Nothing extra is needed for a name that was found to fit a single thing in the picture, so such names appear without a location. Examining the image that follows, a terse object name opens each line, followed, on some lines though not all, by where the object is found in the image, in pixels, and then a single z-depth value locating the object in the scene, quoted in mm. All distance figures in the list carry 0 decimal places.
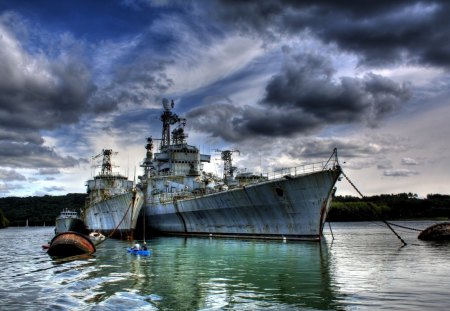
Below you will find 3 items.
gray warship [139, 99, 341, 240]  28578
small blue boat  25242
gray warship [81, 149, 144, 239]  42250
